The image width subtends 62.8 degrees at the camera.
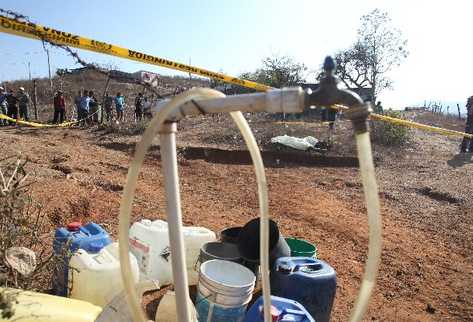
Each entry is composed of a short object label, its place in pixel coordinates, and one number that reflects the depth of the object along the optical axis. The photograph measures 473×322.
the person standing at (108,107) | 16.81
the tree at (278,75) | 29.08
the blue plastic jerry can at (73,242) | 2.63
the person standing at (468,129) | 10.79
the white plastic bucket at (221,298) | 2.38
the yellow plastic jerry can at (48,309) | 1.82
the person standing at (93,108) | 16.51
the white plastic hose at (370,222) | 1.01
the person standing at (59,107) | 15.31
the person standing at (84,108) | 15.82
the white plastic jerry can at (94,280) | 2.47
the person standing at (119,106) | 16.86
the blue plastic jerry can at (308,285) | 2.63
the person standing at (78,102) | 16.02
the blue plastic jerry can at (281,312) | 2.22
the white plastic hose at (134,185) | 1.14
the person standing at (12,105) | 14.71
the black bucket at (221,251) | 2.92
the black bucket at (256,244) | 2.90
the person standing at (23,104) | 14.96
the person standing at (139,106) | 16.84
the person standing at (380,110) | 14.89
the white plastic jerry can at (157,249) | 3.02
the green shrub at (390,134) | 11.74
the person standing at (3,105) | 14.28
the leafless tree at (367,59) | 31.58
